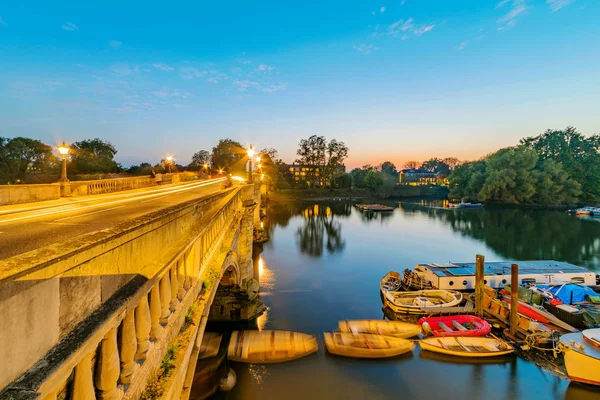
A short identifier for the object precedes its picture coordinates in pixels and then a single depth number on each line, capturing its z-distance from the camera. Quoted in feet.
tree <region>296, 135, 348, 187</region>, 398.21
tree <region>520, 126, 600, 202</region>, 316.21
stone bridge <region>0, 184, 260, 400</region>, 6.55
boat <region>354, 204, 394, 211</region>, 277.85
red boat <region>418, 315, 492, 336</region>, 58.80
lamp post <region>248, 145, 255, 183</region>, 74.79
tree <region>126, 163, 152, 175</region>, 234.58
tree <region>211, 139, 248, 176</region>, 333.21
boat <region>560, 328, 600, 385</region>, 47.42
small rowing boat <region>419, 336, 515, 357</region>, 54.80
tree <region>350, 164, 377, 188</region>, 424.05
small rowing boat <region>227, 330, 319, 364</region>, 54.34
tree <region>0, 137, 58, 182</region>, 161.79
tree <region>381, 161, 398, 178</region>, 628.69
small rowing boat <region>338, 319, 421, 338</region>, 60.95
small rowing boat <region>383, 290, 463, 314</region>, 66.59
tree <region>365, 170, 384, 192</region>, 411.66
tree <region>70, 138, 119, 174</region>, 177.78
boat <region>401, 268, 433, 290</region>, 80.02
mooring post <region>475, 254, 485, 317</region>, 65.57
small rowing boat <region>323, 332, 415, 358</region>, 55.67
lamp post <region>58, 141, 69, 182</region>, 54.66
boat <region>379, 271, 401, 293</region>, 80.29
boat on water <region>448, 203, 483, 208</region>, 299.58
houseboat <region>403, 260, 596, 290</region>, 79.30
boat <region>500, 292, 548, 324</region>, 63.21
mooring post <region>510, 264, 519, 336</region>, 57.77
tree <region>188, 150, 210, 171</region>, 392.31
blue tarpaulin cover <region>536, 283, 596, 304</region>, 70.13
